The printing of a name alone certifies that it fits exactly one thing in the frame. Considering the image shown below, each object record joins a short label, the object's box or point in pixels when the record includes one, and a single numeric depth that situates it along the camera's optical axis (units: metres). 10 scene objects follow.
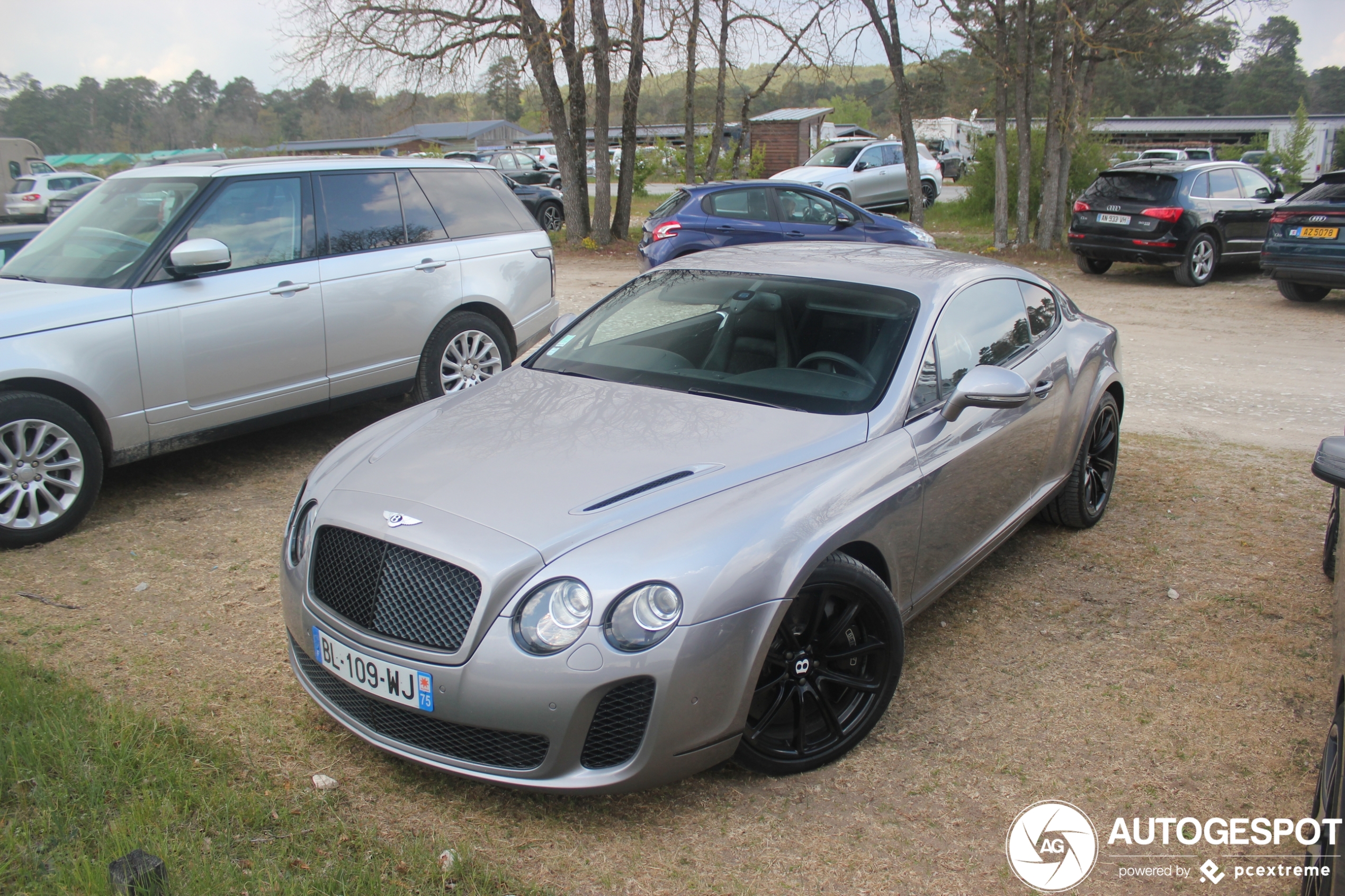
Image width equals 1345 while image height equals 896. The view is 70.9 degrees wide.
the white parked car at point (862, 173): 22.81
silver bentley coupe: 2.51
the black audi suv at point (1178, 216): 13.62
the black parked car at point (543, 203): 21.83
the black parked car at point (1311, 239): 11.12
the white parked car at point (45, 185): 21.27
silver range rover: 4.60
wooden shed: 38.09
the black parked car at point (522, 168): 26.53
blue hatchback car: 12.51
